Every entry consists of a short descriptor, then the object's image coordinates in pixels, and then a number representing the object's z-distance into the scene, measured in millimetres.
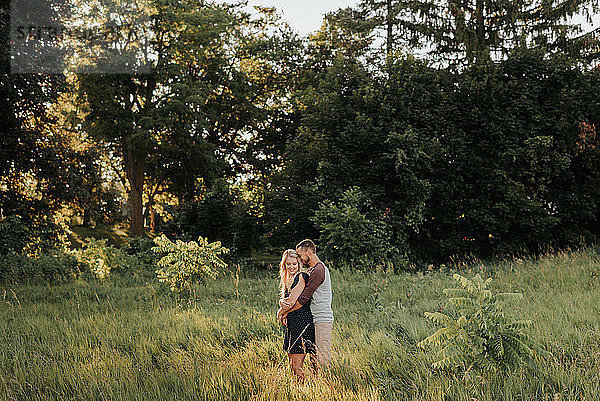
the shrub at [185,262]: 9852
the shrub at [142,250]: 15094
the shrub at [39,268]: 11867
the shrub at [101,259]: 12641
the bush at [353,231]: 13180
